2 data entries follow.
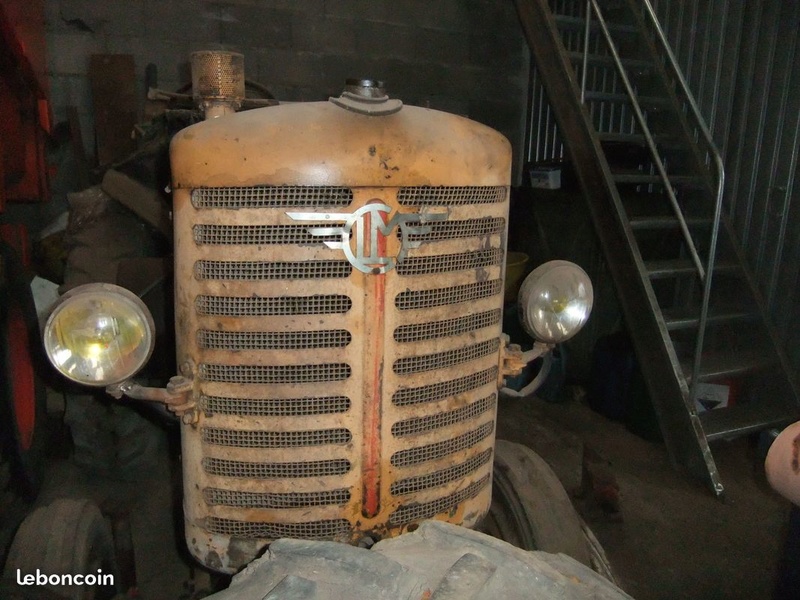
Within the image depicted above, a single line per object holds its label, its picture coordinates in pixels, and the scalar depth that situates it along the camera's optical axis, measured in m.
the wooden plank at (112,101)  4.38
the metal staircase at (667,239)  3.54
